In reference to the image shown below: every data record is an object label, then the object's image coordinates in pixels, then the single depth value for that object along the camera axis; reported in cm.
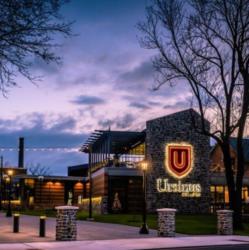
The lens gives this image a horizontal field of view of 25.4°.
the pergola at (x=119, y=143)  5406
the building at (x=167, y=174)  5006
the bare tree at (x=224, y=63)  3247
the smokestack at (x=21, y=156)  9050
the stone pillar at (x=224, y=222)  2728
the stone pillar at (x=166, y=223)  2500
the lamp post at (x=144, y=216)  2631
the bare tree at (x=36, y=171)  11438
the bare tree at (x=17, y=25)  1421
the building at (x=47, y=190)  6625
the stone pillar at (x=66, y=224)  2233
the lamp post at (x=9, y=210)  4284
